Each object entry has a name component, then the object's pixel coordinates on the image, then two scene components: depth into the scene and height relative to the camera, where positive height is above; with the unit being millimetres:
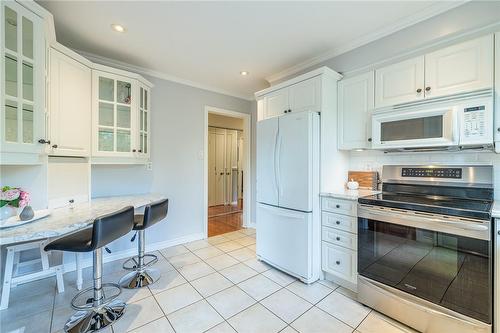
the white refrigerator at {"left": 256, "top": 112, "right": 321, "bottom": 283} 2256 -313
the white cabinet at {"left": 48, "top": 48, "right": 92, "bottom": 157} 1954 +555
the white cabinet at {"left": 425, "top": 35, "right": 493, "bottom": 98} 1594 +755
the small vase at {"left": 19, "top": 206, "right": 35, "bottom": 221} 1600 -367
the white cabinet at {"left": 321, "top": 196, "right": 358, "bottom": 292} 2070 -744
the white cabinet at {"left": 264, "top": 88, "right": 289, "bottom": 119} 2721 +792
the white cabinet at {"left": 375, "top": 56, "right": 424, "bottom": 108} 1901 +755
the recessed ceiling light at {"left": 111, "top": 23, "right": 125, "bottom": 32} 2074 +1304
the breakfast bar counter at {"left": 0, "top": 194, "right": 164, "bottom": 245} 1384 -430
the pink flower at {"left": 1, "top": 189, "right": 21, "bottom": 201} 1574 -224
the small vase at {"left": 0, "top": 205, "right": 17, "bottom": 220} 1579 -349
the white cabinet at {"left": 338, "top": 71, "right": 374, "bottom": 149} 2229 +580
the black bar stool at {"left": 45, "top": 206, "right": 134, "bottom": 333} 1571 -712
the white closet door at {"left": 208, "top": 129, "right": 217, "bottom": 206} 6090 -96
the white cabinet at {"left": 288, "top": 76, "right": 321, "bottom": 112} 2367 +783
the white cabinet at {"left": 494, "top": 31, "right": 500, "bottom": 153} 1543 +519
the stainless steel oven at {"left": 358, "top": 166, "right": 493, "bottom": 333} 1397 -609
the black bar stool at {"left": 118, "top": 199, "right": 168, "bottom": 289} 2186 -957
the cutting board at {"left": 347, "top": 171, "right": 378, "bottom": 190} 2369 -145
